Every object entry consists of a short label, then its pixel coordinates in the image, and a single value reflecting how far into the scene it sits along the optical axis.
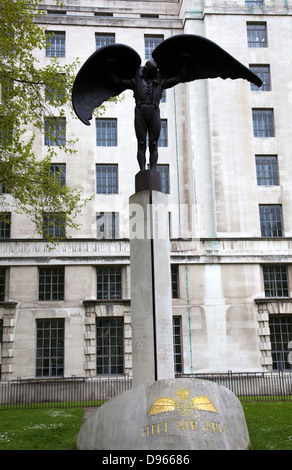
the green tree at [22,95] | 18.30
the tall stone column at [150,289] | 11.38
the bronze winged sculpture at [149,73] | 13.04
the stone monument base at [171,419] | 8.34
